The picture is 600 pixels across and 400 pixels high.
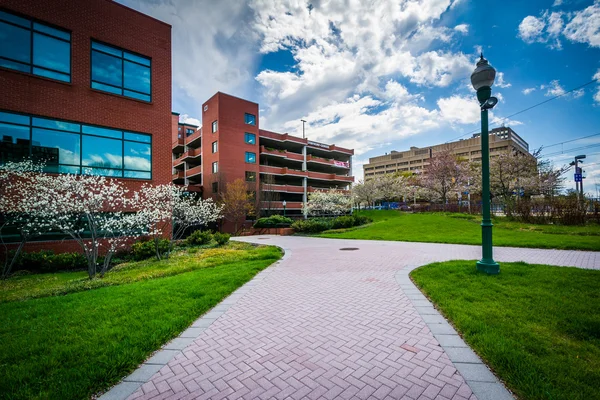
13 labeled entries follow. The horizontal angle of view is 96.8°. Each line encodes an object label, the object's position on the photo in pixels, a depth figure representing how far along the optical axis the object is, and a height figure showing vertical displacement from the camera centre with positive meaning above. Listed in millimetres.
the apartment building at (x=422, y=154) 90312 +20808
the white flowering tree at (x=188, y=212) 13192 -302
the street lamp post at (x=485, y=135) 6668 +1750
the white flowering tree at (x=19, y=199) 9859 +349
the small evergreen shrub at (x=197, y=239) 15844 -1963
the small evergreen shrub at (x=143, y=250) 12358 -2024
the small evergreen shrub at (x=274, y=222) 26469 -1688
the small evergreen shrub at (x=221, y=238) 15961 -1981
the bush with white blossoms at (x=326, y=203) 29859 +174
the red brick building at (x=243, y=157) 33281 +6975
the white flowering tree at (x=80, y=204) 9023 +111
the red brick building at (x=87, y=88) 12094 +6108
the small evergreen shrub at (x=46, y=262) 10828 -2235
